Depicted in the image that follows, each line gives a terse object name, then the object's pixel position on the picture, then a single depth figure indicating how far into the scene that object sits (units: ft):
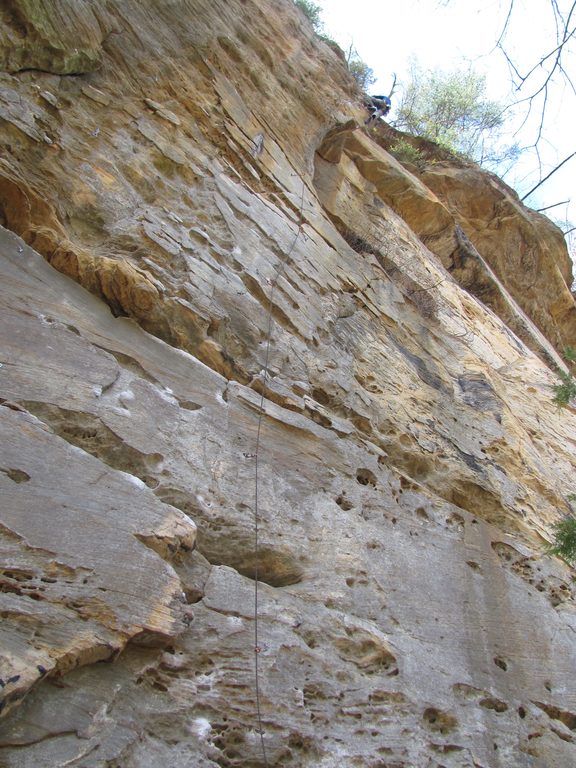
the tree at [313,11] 60.50
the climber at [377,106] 47.75
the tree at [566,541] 19.80
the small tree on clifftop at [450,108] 63.31
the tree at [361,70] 67.67
